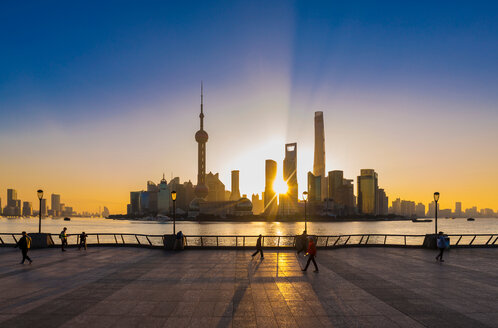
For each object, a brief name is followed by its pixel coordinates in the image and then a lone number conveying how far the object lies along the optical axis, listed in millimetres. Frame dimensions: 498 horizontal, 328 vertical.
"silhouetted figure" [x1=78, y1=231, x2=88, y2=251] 26109
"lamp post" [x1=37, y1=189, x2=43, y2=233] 28345
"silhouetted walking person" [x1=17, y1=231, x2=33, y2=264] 19266
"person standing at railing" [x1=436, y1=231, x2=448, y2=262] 21081
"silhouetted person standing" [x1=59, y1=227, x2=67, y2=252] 25011
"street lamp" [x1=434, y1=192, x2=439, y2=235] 27958
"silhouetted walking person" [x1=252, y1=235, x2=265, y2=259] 21519
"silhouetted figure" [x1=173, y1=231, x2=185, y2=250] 25969
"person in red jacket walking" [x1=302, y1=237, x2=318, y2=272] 17416
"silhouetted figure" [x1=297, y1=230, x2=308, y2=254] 23522
